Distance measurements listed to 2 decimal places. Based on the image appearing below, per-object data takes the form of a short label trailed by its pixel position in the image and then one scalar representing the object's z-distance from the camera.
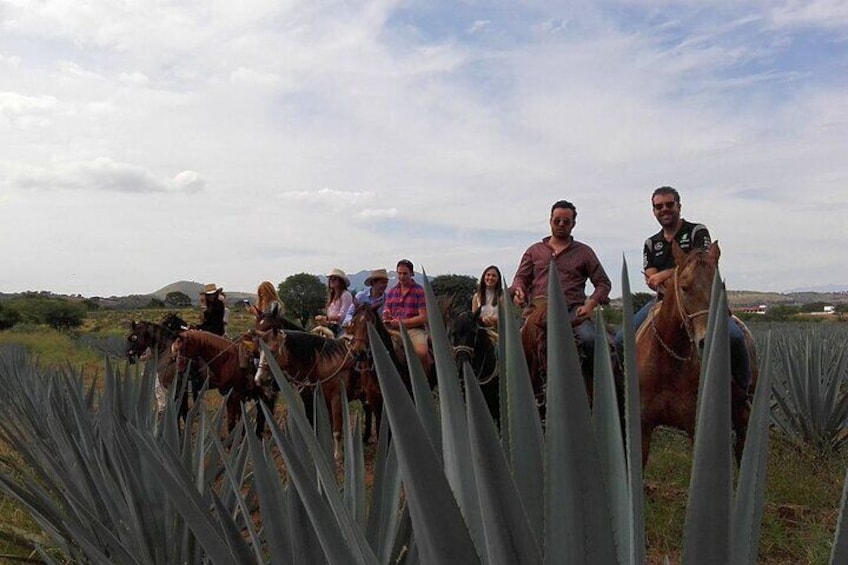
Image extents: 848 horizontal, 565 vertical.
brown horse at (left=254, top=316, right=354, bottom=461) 7.65
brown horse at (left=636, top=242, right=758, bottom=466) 4.26
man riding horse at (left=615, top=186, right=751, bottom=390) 4.63
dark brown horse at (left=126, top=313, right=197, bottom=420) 8.35
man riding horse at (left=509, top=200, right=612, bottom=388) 5.41
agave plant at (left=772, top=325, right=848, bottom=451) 6.51
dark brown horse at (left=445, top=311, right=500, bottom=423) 6.20
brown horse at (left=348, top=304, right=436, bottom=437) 6.99
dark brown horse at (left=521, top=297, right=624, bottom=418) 5.20
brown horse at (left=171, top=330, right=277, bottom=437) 8.08
